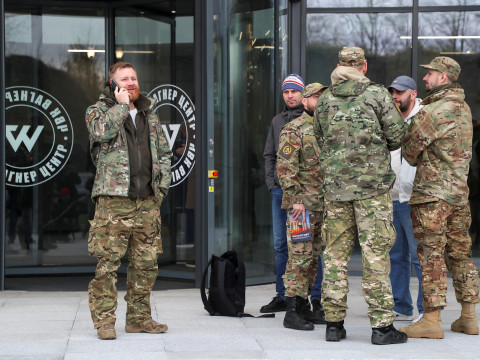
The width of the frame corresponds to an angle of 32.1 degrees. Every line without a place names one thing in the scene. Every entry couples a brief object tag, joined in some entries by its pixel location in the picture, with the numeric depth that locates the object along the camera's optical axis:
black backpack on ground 6.86
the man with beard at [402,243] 6.62
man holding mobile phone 5.79
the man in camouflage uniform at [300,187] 6.39
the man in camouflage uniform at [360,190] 5.67
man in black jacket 6.96
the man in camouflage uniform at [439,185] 5.97
